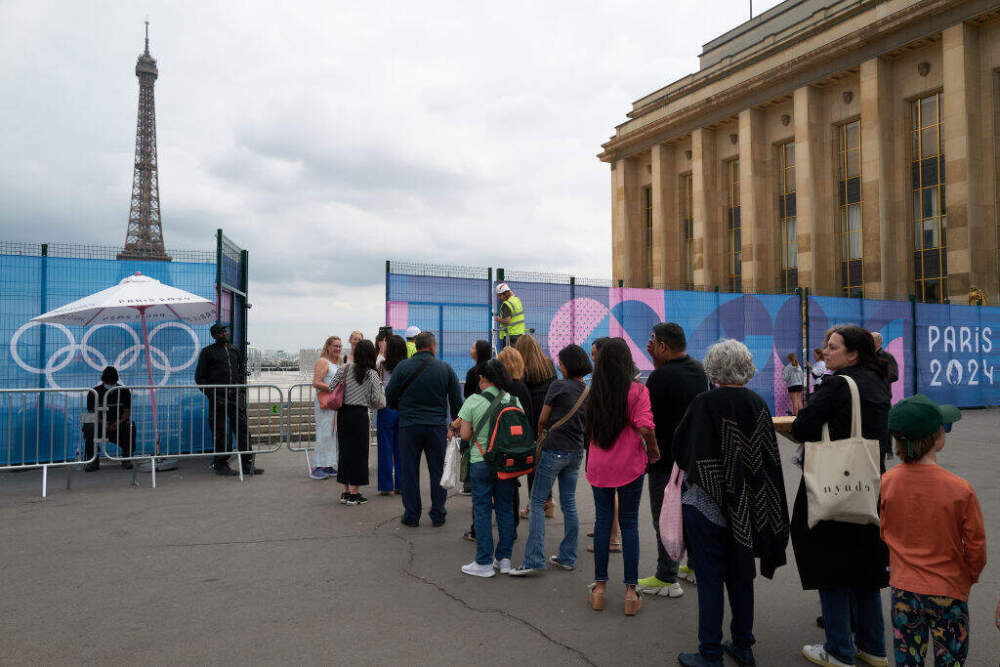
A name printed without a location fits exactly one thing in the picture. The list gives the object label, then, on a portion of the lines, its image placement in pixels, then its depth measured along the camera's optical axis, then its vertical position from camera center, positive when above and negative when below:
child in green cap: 2.67 -0.81
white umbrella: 8.41 +0.63
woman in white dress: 8.82 -1.24
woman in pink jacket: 4.16 -0.62
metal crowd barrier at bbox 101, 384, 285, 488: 8.81 -0.93
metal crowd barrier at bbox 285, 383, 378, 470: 12.41 -1.54
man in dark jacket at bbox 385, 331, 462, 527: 6.11 -0.59
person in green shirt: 4.84 -1.04
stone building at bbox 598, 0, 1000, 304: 27.97 +9.95
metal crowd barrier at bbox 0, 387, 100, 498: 8.88 -0.99
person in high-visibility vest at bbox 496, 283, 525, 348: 10.52 +0.56
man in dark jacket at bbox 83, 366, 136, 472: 8.60 -0.88
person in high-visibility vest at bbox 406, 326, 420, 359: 9.84 +0.25
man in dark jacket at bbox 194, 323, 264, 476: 8.84 -0.63
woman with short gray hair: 3.26 -0.81
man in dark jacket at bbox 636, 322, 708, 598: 4.45 -0.29
